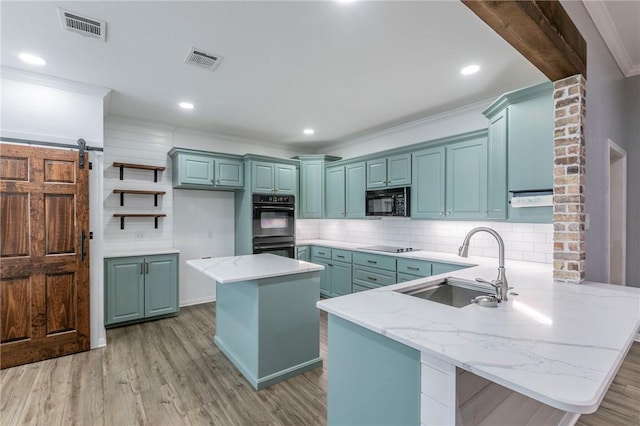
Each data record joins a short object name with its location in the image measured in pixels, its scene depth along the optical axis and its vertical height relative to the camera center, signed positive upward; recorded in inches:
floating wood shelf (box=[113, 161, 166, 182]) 156.9 +24.9
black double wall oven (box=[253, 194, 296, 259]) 182.7 -7.4
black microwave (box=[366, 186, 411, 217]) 158.9 +6.1
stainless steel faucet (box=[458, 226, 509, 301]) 63.7 -14.5
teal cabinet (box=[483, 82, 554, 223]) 94.0 +23.9
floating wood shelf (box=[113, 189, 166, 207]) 157.4 +11.0
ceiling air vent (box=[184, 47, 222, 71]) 96.6 +52.0
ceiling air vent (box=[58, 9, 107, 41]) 79.6 +52.3
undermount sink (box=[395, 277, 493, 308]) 76.5 -20.8
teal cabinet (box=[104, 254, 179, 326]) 144.0 -38.1
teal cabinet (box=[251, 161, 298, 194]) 184.2 +22.6
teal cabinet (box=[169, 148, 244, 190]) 166.2 +25.0
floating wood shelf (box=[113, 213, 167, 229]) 156.7 -1.3
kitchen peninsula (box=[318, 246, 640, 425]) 36.0 -19.0
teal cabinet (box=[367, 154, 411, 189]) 161.1 +23.7
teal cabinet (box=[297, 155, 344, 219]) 209.0 +21.7
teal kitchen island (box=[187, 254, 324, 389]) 96.4 -36.0
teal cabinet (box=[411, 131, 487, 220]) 130.6 +15.8
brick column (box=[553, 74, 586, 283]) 80.7 +9.1
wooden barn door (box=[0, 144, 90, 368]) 107.6 -16.0
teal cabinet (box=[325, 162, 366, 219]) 186.2 +14.3
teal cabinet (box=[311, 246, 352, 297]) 178.2 -35.6
